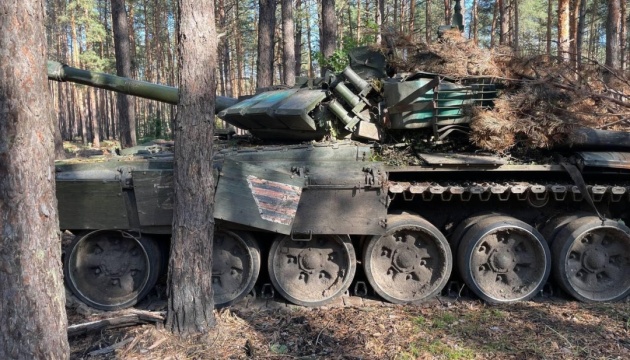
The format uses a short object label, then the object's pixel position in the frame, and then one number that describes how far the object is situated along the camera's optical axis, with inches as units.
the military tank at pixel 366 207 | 224.1
